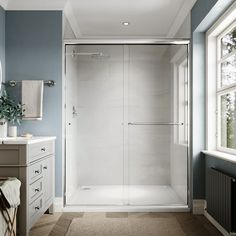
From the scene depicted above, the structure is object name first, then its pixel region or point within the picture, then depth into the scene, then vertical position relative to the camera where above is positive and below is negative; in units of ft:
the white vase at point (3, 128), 8.08 -0.23
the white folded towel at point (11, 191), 5.51 -1.69
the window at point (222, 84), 7.39 +1.32
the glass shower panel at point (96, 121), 9.20 +0.03
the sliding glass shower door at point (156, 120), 9.22 +0.06
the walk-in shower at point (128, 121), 9.21 +0.02
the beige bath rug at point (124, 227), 7.03 -3.42
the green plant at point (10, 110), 8.08 +0.42
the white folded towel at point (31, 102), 8.57 +0.74
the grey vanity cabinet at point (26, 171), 6.27 -1.38
